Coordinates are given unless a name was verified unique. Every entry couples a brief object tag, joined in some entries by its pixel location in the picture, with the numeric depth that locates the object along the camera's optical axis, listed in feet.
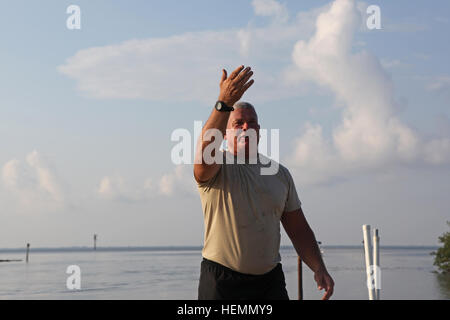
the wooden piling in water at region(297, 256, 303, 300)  51.02
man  9.59
